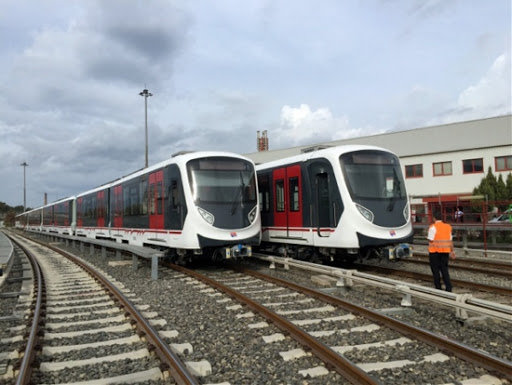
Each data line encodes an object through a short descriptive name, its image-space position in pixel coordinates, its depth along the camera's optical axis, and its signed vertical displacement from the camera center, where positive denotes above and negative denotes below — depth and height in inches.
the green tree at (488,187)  1113.1 +72.3
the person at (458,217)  683.7 -1.8
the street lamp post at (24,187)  3083.2 +271.7
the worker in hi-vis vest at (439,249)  303.3 -22.5
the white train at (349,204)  400.2 +13.7
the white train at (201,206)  425.1 +16.5
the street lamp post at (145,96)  1240.8 +355.8
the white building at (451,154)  1246.3 +182.2
